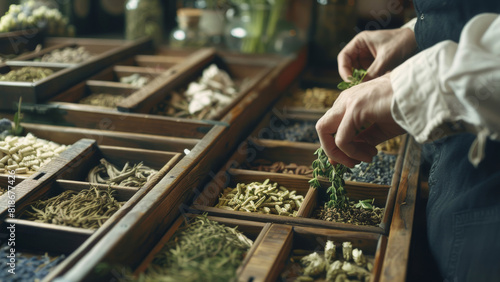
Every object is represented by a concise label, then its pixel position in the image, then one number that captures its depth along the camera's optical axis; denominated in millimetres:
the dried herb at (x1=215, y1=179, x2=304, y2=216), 988
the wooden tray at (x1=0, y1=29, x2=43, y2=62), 1381
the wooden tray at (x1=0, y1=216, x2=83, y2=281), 867
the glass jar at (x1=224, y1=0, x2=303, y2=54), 1569
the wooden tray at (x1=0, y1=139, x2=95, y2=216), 918
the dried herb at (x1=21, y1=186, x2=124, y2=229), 896
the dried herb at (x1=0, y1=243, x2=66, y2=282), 837
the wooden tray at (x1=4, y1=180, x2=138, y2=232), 868
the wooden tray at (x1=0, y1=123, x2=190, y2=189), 1081
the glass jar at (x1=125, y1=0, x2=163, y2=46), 1606
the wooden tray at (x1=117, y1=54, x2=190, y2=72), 1472
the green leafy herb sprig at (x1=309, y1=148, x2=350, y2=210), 969
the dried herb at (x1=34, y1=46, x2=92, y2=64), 1392
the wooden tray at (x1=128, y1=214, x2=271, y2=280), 890
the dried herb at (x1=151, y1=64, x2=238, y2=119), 1262
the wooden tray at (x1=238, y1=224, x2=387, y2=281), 838
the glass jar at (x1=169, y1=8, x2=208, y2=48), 1634
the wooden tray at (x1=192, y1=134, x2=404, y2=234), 932
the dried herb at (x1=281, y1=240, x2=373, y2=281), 863
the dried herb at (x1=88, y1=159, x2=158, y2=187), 1005
